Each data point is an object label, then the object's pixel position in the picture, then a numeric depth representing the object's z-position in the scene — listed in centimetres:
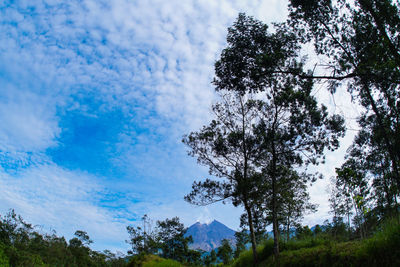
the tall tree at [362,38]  620
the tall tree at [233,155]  1504
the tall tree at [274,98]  822
